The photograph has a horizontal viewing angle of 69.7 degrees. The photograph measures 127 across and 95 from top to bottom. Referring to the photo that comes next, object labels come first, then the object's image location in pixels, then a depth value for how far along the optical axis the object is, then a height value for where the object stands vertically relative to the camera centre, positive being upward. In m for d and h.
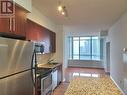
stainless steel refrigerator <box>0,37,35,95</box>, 1.15 -0.28
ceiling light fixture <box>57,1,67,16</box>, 2.09 +0.96
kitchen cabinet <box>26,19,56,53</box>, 2.28 +0.41
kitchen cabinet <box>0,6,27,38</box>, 1.30 +0.39
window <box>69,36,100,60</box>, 7.89 +0.06
